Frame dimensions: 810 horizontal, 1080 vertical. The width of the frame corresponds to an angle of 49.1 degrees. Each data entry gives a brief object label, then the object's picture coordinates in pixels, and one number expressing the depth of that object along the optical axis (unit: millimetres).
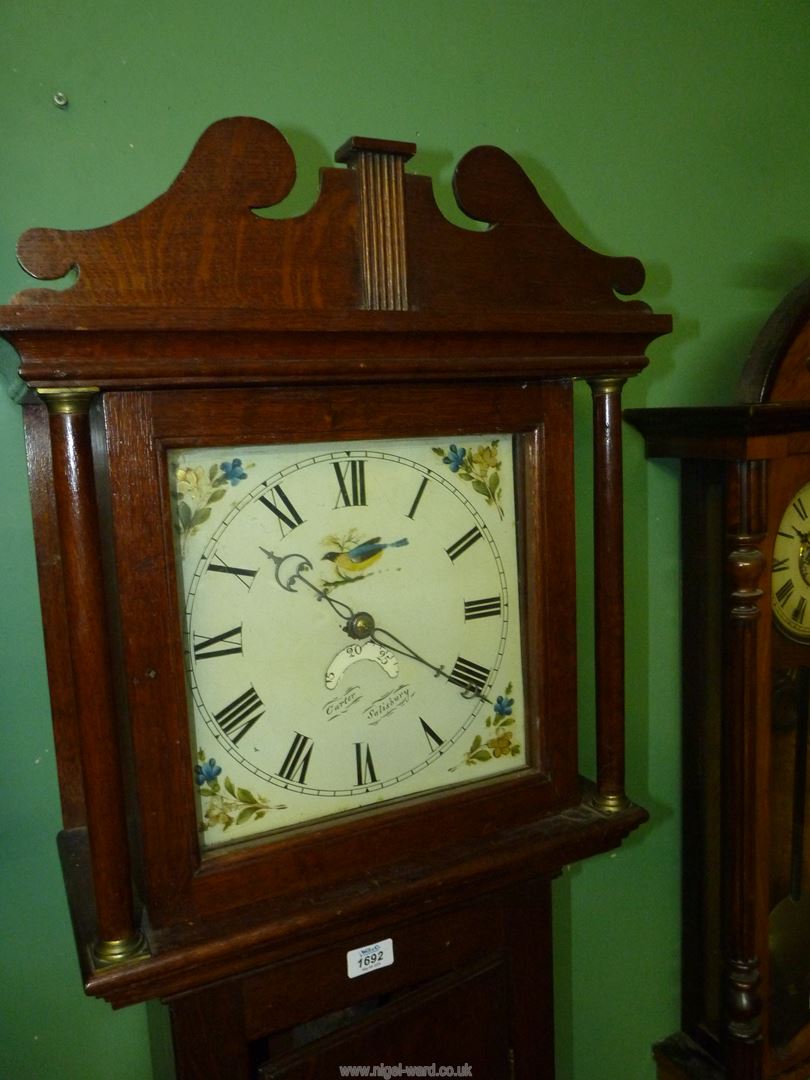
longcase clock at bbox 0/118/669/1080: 657
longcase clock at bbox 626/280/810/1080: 993
